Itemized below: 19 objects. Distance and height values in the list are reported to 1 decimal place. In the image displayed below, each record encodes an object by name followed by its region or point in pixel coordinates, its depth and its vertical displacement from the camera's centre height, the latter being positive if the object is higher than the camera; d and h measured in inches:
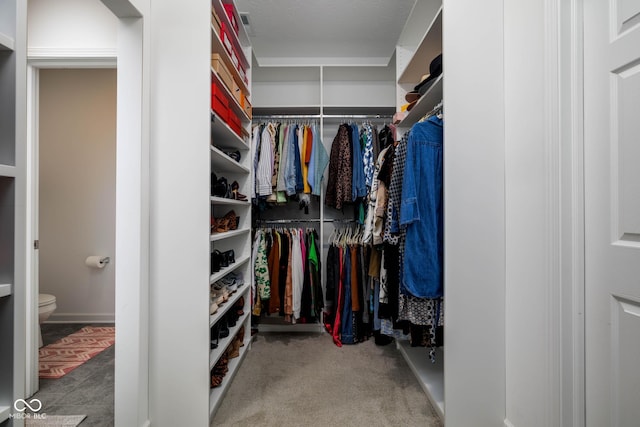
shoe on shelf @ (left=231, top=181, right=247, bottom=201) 75.6 +6.7
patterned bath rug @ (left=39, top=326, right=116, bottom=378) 70.8 -42.4
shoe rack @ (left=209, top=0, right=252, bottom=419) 57.9 +6.1
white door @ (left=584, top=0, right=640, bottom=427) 32.5 +0.5
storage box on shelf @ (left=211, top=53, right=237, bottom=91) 57.4 +34.3
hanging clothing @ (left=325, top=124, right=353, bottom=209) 86.9 +15.2
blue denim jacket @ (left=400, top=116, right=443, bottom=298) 48.9 +0.0
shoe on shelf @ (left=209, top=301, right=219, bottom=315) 54.9 -19.9
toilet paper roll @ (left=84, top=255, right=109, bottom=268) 99.2 -17.8
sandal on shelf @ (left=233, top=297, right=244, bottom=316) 77.4 -27.8
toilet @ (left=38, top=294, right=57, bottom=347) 74.3 -26.6
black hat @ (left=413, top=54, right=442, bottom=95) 55.9 +31.3
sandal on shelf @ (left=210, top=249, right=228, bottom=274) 60.7 -11.2
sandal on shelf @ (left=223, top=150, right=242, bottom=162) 75.7 +18.3
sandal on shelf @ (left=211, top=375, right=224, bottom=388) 58.6 -38.0
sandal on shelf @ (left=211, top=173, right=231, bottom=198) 63.5 +7.1
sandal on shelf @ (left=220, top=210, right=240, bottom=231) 70.0 -1.3
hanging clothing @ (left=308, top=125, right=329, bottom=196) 87.8 +17.7
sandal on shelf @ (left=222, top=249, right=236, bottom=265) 68.3 -11.0
